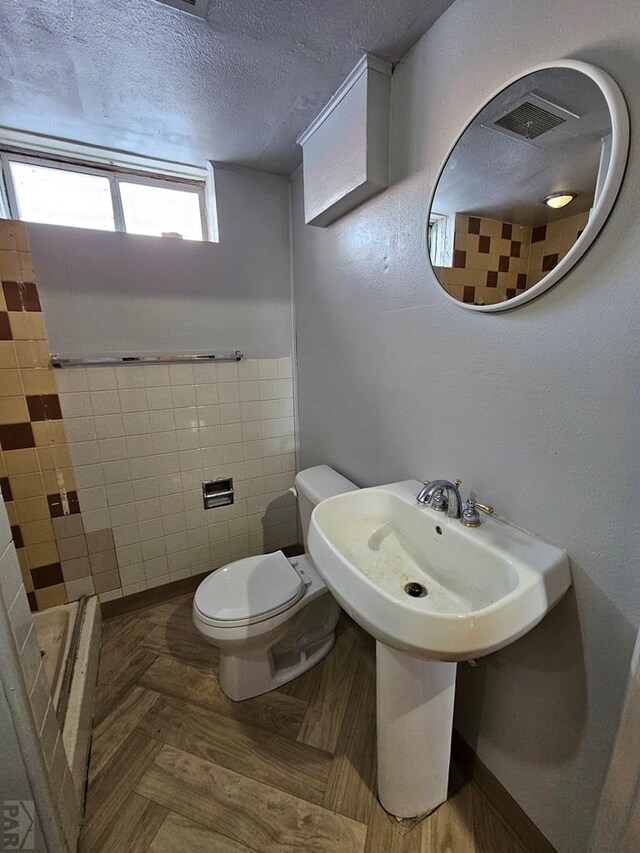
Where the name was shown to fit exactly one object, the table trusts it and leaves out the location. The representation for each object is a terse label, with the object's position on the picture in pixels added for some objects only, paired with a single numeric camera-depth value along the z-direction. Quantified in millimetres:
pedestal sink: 645
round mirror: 650
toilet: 1249
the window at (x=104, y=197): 1505
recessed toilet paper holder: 1879
